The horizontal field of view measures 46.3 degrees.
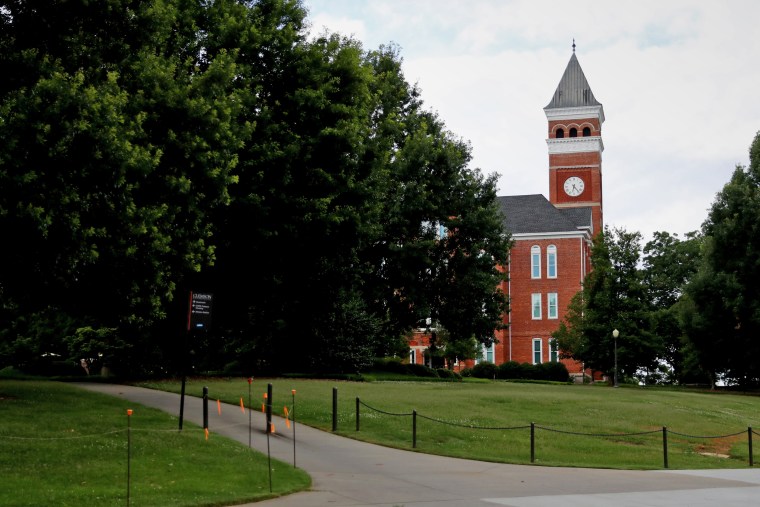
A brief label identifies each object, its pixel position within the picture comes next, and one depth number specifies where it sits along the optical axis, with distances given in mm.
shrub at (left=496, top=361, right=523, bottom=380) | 70250
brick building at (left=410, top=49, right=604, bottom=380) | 81000
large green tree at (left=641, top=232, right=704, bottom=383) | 72938
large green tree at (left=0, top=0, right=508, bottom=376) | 18047
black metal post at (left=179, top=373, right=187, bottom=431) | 18938
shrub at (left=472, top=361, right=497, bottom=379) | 71188
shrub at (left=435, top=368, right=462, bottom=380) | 53609
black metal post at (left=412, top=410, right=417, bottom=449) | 20338
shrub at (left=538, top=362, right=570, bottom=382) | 69188
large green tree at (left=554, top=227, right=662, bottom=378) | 57812
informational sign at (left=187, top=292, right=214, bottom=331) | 19797
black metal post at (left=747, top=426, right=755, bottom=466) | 21312
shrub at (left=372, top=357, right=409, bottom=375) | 50469
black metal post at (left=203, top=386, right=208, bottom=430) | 18969
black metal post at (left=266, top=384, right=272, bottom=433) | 18047
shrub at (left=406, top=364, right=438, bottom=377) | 51188
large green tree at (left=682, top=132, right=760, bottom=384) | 47312
